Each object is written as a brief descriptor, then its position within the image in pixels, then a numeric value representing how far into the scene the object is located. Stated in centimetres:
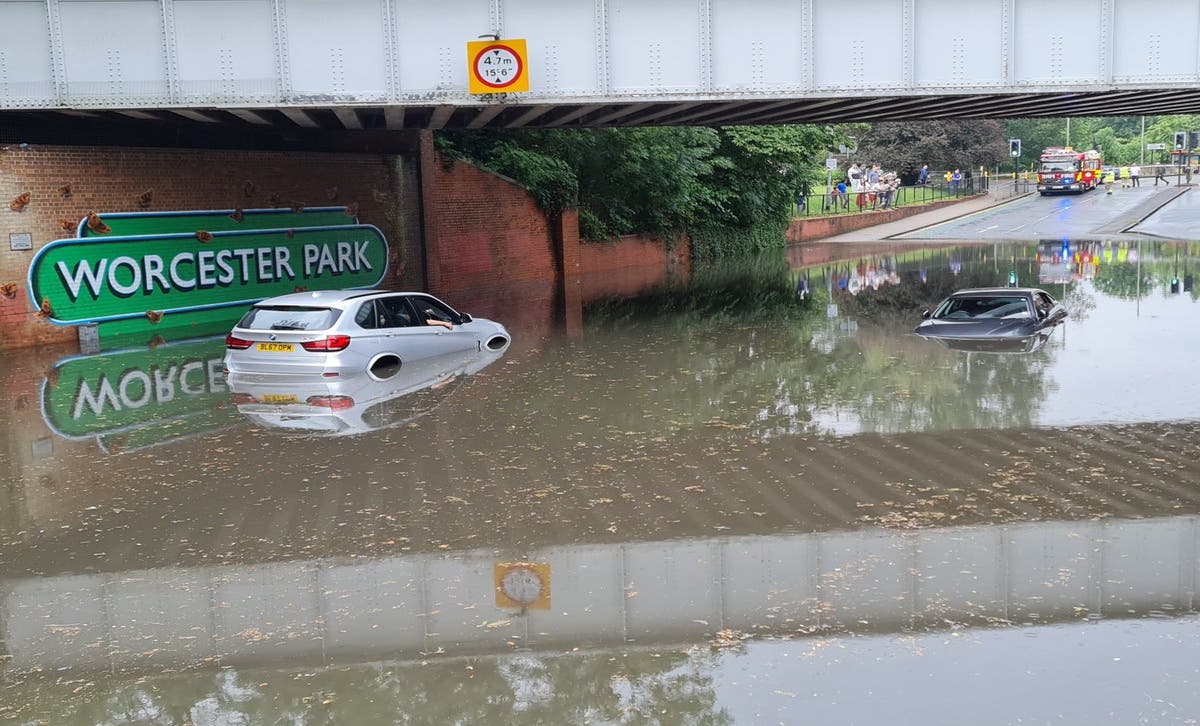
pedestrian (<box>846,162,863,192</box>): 8433
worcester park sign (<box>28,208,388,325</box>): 2078
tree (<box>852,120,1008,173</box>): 8625
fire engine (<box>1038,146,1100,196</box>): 8981
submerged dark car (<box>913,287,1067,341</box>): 1955
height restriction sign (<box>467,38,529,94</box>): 1912
